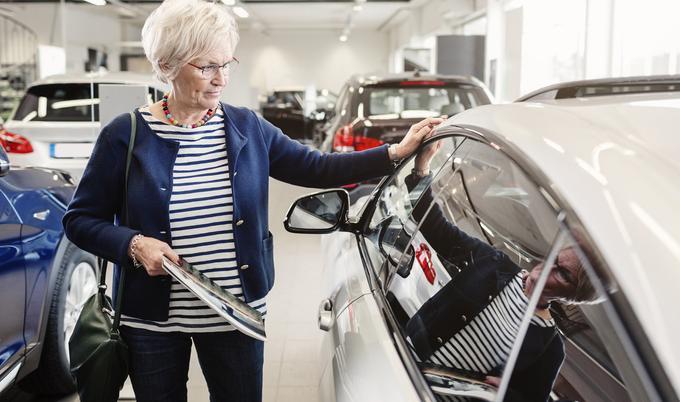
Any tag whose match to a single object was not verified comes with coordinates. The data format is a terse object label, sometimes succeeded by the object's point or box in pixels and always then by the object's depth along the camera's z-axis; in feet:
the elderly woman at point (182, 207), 5.45
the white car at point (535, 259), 2.48
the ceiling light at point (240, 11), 50.97
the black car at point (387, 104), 20.49
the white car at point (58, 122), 20.48
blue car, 8.13
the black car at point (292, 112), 56.18
